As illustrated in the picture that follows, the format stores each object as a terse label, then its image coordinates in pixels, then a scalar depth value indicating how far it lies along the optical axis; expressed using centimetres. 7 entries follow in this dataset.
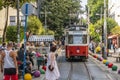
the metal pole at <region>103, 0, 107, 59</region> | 2608
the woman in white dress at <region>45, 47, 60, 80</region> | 1001
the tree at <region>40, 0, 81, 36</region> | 5724
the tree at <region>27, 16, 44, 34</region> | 3892
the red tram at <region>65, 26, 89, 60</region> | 2437
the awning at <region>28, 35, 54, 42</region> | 2677
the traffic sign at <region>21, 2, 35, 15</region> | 1151
